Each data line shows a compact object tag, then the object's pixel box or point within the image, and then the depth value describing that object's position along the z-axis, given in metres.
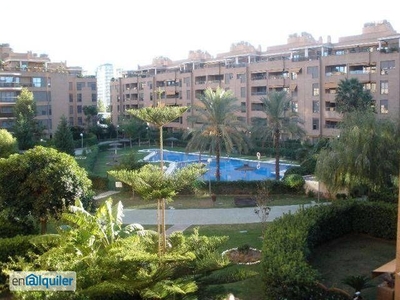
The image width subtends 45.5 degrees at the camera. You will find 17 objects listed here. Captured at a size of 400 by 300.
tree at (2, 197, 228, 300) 10.10
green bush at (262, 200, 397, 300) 10.68
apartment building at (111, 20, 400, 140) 45.42
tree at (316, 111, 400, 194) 21.34
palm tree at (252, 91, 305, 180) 35.72
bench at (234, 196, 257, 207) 25.29
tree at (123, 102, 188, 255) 11.11
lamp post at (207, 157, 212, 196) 29.06
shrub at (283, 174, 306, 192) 28.36
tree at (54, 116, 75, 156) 42.84
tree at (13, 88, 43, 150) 48.09
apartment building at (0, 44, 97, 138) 59.66
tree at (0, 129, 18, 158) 32.97
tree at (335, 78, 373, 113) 39.16
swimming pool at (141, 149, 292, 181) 40.94
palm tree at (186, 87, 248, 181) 32.28
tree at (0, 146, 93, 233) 15.54
